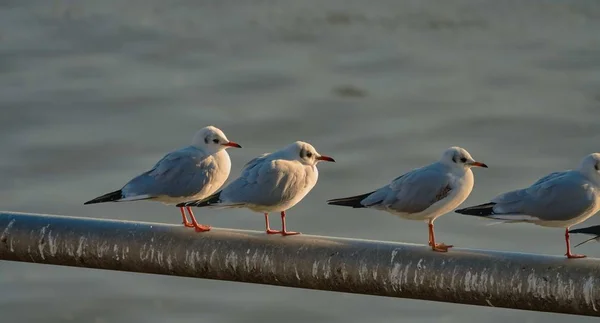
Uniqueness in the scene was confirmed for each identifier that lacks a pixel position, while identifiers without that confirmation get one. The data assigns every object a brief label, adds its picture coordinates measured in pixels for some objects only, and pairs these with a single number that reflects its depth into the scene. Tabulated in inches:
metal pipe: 418.0
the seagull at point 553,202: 522.3
